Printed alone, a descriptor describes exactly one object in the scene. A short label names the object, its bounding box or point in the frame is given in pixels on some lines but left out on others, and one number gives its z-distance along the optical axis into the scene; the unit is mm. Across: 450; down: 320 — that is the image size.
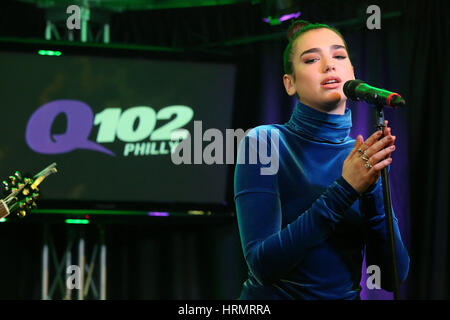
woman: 3219
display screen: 8125
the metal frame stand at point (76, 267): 8406
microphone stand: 3109
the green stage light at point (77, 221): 8195
